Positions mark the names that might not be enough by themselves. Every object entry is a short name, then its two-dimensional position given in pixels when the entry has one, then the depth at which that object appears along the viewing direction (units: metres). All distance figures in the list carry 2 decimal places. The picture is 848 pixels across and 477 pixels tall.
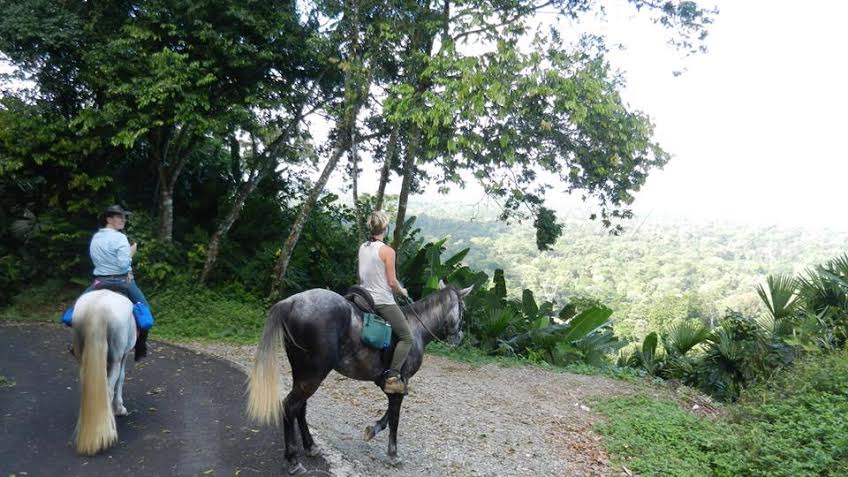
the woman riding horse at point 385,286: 4.55
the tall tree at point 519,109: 7.96
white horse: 4.22
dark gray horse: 4.13
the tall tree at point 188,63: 9.21
